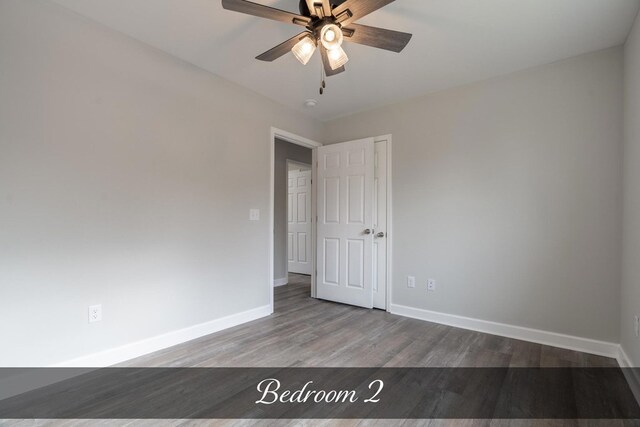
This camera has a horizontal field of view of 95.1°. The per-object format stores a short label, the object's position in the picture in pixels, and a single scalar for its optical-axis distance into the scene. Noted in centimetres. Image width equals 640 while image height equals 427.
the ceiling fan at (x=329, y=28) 158
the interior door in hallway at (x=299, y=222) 582
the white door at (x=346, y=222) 360
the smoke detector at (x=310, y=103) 345
